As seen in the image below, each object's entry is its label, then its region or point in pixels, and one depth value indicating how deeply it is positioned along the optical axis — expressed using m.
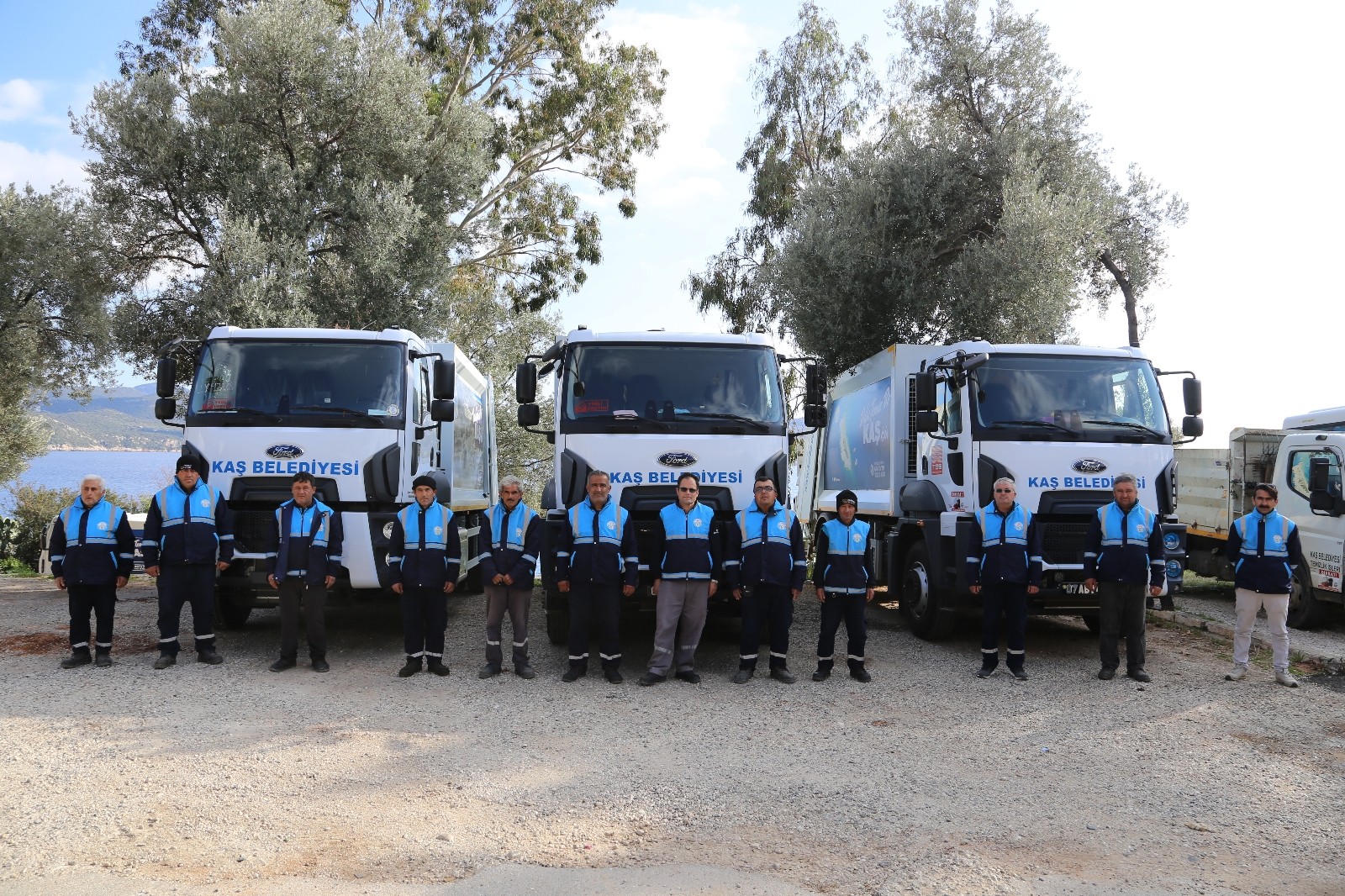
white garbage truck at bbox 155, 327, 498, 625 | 8.77
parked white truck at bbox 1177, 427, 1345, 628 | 11.41
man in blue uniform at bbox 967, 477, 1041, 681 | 8.53
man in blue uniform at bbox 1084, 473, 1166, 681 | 8.40
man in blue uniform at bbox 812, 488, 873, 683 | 8.34
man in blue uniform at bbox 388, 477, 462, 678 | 8.30
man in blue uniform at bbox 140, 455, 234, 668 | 8.30
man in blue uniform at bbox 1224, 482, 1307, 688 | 8.46
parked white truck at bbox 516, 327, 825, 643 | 8.55
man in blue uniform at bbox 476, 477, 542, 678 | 8.23
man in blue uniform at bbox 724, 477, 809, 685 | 8.17
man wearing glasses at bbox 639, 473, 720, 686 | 8.07
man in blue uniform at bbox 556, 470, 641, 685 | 8.09
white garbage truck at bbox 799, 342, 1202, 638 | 9.01
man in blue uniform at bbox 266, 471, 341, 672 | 8.29
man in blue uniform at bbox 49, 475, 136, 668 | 8.23
